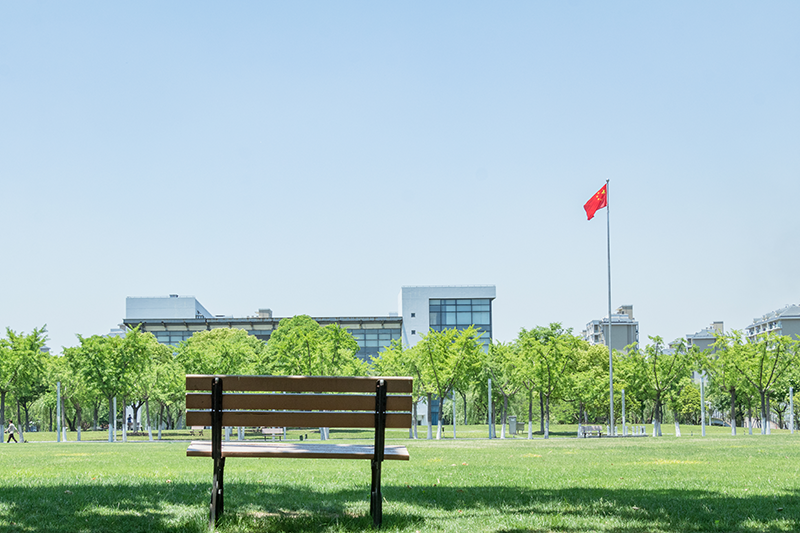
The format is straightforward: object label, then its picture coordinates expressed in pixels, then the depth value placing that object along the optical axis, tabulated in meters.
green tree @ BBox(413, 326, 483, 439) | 46.44
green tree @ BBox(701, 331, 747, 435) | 49.88
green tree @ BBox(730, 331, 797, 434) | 48.19
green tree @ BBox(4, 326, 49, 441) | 46.03
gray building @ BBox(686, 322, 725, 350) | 156.62
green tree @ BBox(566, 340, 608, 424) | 54.38
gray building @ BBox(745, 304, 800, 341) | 157.15
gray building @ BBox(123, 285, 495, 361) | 98.44
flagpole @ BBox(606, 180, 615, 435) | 46.74
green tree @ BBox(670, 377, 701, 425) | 81.32
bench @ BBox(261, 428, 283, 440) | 52.61
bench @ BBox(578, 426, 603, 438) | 48.59
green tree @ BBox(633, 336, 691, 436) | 50.69
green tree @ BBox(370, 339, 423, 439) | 48.44
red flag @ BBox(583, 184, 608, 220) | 46.78
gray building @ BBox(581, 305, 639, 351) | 145.25
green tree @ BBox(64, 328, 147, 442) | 45.53
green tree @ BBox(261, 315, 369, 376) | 46.66
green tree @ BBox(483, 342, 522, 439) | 50.75
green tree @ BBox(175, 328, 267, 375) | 46.81
